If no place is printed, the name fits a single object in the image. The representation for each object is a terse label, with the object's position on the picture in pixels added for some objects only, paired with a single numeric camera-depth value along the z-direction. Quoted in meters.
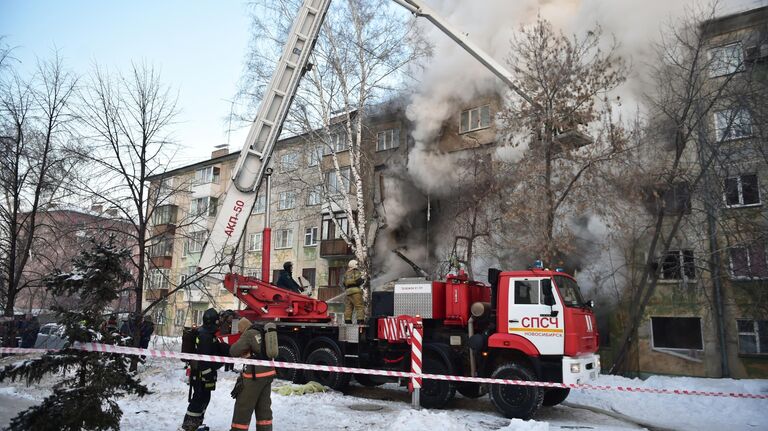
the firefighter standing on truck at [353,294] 11.11
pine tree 5.29
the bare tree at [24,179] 11.58
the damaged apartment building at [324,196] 15.08
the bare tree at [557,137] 12.95
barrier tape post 9.12
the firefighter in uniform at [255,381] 5.88
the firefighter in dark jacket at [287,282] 12.20
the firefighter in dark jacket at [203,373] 6.47
